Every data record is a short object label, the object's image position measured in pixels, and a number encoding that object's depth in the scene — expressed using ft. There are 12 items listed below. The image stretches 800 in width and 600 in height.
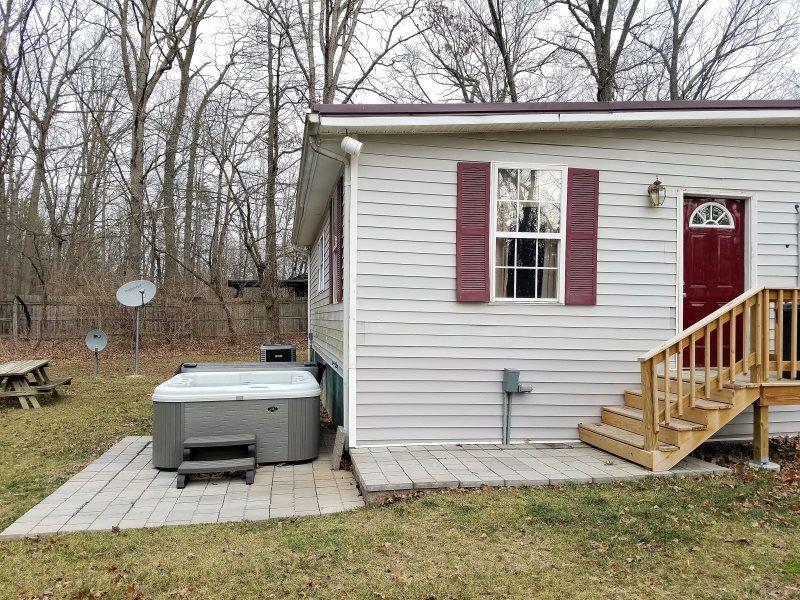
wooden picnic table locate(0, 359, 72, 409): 28.50
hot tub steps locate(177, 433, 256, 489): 15.57
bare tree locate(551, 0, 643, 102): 52.54
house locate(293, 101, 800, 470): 17.56
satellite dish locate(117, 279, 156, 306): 37.65
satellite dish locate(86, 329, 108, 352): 37.69
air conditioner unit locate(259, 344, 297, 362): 30.81
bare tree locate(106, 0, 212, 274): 55.26
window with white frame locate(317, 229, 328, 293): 28.30
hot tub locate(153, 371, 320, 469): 16.85
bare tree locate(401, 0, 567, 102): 56.85
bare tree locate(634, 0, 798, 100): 51.16
